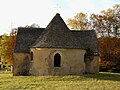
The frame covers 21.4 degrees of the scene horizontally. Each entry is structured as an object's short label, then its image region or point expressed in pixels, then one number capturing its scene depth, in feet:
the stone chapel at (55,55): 120.78
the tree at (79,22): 203.31
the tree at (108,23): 191.93
